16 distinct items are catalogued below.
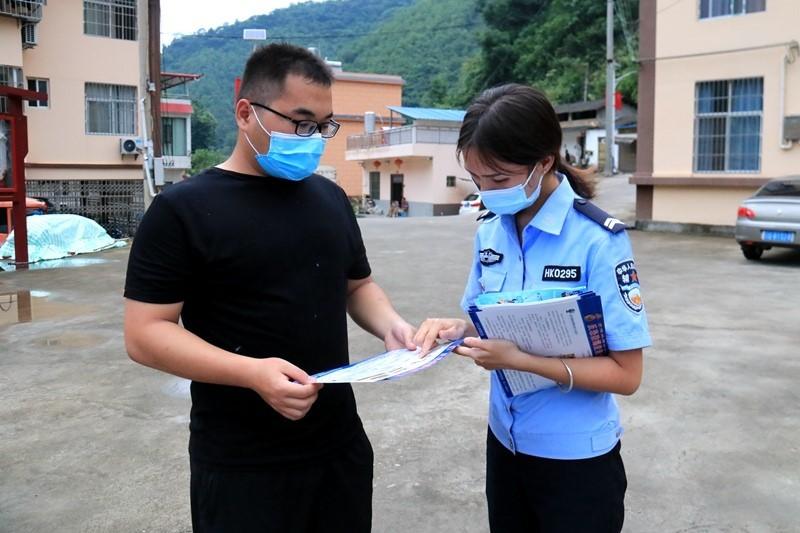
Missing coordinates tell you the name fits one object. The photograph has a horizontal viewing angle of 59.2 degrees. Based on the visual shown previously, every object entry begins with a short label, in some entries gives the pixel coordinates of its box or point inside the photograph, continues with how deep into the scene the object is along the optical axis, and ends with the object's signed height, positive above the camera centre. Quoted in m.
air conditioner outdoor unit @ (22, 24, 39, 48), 14.41 +3.29
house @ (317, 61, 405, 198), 38.12 +4.65
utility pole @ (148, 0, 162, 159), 14.58 +2.88
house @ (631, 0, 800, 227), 11.78 +1.57
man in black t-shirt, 1.56 -0.27
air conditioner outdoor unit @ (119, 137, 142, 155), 16.02 +1.15
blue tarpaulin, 11.04 -0.70
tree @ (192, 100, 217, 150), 49.50 +4.80
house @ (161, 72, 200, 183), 30.10 +3.01
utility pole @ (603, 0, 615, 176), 23.03 +3.79
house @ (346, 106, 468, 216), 29.88 +1.59
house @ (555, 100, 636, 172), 30.88 +2.79
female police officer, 1.57 -0.28
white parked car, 26.56 -0.41
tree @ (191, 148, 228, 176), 43.93 +2.30
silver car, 8.93 -0.32
